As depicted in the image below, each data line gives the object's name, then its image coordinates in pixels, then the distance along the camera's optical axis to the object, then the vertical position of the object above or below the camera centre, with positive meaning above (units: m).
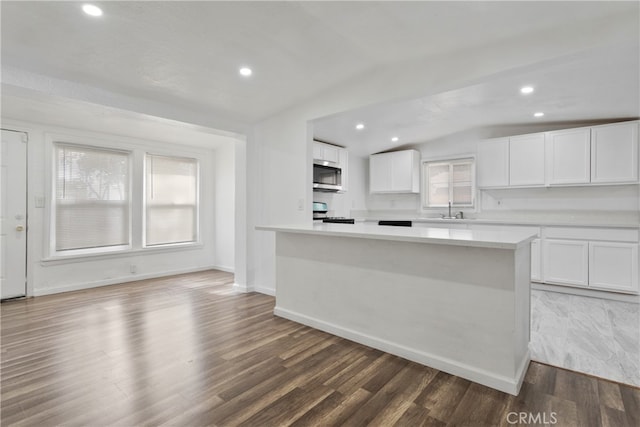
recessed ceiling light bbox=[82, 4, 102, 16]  2.03 +1.32
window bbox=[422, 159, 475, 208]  5.29 +0.51
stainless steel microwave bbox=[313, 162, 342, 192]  4.82 +0.56
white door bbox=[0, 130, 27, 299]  3.72 -0.04
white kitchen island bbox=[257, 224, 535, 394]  1.90 -0.59
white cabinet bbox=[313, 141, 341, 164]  5.01 +0.99
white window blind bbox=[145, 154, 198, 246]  5.03 +0.20
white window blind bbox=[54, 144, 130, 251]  4.20 +0.20
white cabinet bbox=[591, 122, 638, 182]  3.78 +0.74
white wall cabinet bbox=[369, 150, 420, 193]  5.63 +0.75
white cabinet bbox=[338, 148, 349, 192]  5.53 +0.83
